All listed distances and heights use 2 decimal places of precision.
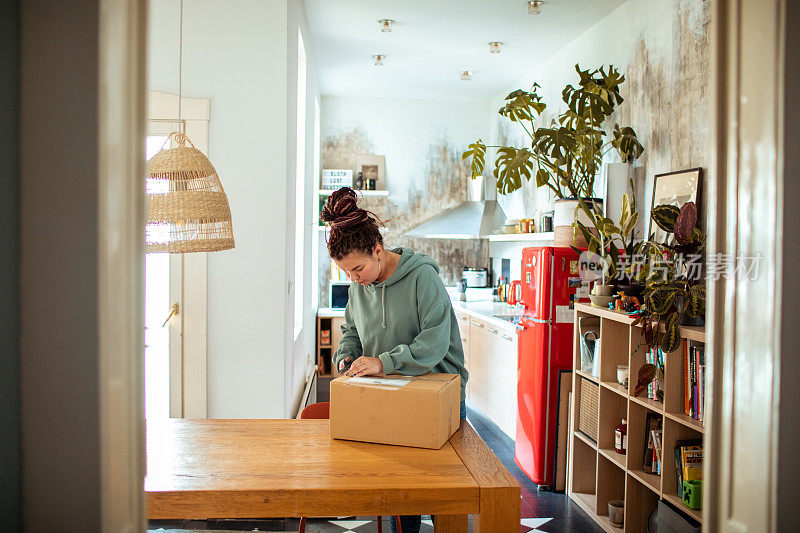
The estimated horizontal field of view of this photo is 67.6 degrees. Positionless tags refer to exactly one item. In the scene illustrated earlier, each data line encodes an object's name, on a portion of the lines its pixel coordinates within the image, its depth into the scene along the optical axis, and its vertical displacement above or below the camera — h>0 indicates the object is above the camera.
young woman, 1.97 -0.12
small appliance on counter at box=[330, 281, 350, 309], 6.36 -0.35
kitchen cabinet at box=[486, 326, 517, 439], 4.31 -0.90
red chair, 2.32 -0.59
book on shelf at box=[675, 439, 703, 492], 2.54 -0.81
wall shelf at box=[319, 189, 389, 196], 6.38 +0.74
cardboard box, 1.72 -0.44
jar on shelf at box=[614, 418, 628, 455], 3.04 -0.90
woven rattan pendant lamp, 1.93 +0.18
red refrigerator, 3.62 -0.49
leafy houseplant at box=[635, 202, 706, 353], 2.40 -0.12
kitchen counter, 4.48 -0.43
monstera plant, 3.54 +0.73
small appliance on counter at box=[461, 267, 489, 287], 6.47 -0.17
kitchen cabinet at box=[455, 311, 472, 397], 5.46 -0.62
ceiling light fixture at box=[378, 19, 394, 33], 4.34 +1.73
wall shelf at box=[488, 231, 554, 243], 4.59 +0.21
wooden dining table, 1.46 -0.56
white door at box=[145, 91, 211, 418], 3.29 -0.29
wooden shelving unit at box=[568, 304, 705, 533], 2.56 -0.85
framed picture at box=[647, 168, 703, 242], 3.06 +0.40
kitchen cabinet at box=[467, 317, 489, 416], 4.94 -0.87
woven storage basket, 3.30 -0.82
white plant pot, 3.65 +0.26
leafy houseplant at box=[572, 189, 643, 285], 3.12 +0.12
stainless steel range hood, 6.27 +0.46
